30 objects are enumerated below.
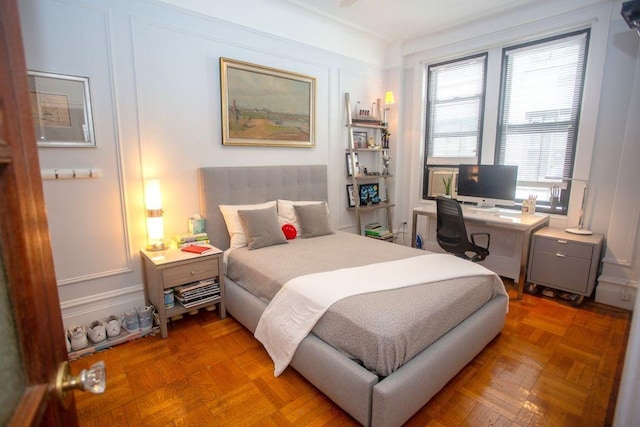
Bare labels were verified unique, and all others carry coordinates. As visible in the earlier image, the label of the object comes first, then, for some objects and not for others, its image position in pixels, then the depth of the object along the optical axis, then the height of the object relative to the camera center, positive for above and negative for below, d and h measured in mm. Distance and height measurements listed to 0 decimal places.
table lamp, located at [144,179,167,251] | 2609 -425
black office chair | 3157 -684
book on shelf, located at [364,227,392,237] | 4345 -918
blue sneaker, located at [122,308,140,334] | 2518 -1230
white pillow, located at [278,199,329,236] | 3379 -529
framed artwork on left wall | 2193 +356
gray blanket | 1639 -814
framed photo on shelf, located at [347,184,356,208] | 4312 -443
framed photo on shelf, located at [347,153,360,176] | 4238 -38
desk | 3150 -760
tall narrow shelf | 4168 -10
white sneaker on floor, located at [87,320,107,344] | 2365 -1236
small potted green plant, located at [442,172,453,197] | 4191 -258
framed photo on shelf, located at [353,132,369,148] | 4355 +320
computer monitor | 3426 -222
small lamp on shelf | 4262 +843
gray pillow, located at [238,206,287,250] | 2920 -593
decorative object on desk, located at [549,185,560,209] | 3410 -317
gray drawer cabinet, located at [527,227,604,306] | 2932 -893
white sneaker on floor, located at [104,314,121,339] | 2439 -1240
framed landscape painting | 3123 +581
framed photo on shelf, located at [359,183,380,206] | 4398 -419
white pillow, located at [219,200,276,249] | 3018 -581
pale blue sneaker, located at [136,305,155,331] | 2564 -1223
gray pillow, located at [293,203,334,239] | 3320 -589
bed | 1608 -979
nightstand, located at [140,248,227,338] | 2453 -880
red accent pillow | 3234 -675
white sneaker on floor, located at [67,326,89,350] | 2281 -1231
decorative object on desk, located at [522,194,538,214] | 3492 -428
